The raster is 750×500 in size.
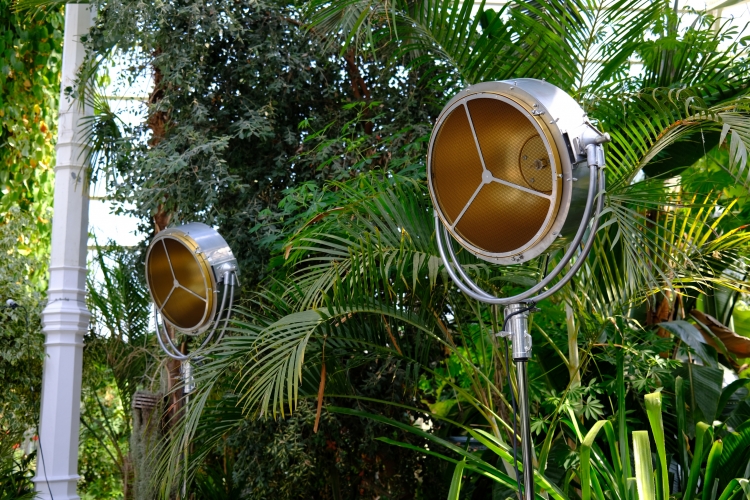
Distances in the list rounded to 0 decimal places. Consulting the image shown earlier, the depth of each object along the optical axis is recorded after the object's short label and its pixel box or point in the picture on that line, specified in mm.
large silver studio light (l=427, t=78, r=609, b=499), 1714
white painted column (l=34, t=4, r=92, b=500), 4184
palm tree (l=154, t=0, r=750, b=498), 2635
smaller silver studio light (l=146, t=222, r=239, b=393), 3193
